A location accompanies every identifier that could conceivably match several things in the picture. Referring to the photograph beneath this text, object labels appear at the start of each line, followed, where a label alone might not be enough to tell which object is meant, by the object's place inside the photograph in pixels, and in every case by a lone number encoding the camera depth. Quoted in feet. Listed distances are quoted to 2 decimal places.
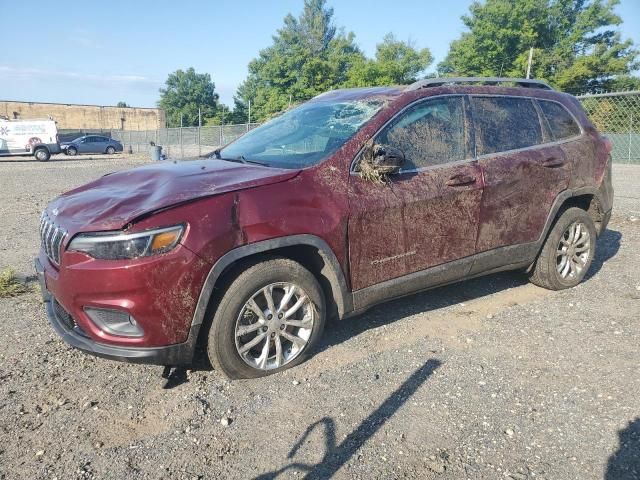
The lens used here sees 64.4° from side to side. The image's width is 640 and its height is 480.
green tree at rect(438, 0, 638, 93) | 126.11
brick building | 212.23
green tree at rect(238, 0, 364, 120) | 180.04
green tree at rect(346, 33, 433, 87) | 153.69
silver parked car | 119.65
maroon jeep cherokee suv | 9.34
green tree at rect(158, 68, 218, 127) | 298.15
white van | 99.19
